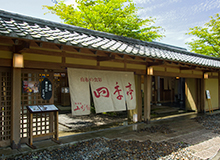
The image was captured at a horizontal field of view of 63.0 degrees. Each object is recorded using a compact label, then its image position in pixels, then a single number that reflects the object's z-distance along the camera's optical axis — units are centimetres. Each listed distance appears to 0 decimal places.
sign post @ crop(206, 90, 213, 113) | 1268
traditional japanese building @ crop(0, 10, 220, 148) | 505
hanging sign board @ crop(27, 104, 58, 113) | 548
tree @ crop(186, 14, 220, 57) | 1942
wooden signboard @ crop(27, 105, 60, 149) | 541
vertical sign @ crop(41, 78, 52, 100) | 611
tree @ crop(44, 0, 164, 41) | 1288
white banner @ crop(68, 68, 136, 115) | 663
